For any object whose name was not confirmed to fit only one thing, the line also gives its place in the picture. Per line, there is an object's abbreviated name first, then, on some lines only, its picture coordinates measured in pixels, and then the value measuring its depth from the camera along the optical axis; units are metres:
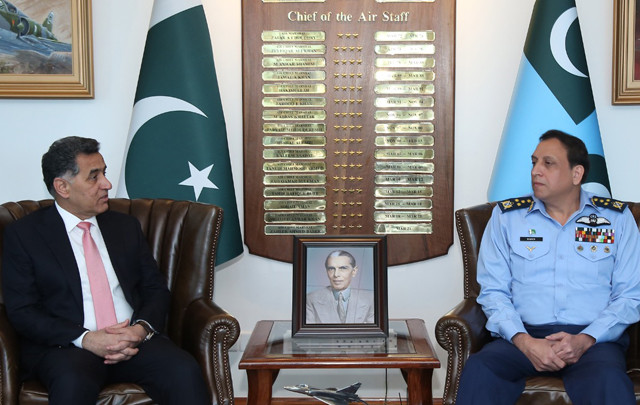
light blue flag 3.38
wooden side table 2.61
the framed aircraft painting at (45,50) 3.66
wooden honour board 3.63
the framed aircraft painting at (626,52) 3.59
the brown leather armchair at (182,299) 2.58
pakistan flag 3.42
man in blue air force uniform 2.68
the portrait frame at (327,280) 2.84
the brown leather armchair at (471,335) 2.57
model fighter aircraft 2.37
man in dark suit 2.61
